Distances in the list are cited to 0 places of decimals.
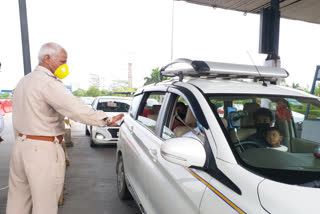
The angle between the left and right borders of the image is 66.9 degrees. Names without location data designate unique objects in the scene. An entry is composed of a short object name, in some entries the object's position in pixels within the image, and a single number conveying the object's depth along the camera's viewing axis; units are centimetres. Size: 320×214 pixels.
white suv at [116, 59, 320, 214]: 118
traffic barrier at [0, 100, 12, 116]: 2018
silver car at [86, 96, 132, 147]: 667
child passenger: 182
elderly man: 191
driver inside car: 193
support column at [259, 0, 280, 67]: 745
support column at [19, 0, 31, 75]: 434
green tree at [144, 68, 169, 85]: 5397
